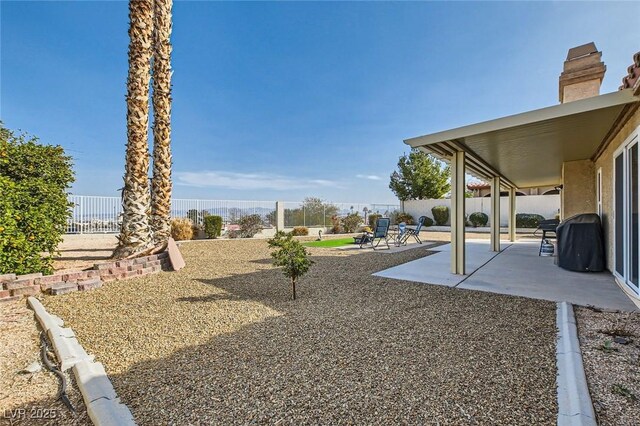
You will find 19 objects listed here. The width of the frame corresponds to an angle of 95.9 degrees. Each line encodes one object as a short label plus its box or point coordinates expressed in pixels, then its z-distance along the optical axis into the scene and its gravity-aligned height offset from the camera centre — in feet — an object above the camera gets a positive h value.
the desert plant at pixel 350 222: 63.57 -0.72
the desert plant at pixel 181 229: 45.24 -1.81
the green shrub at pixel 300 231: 58.53 -2.56
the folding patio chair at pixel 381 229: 36.32 -1.25
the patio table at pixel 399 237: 39.49 -2.62
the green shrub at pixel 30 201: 15.15 +0.88
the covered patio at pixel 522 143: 13.88 +5.28
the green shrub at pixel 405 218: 80.89 +0.34
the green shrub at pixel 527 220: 67.72 +0.06
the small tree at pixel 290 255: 15.65 -2.03
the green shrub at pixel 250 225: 52.29 -1.28
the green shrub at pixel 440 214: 80.07 +1.54
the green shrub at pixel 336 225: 63.72 -1.40
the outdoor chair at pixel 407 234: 41.08 -2.16
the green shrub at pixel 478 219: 74.59 +0.22
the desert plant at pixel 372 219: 72.69 +0.00
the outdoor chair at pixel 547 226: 30.70 -0.60
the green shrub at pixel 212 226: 48.42 -1.39
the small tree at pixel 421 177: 93.15 +13.78
